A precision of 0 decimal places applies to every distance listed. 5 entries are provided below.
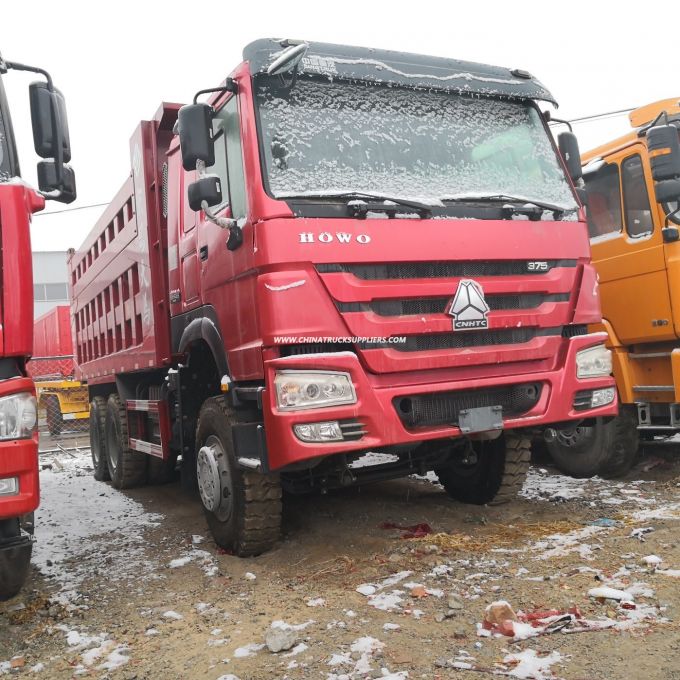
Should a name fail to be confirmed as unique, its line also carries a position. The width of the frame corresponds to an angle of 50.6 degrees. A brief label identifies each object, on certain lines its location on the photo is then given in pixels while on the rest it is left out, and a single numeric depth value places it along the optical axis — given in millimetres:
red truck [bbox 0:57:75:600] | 3219
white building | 39125
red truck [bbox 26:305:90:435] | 15336
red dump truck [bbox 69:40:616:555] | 3752
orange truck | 5602
